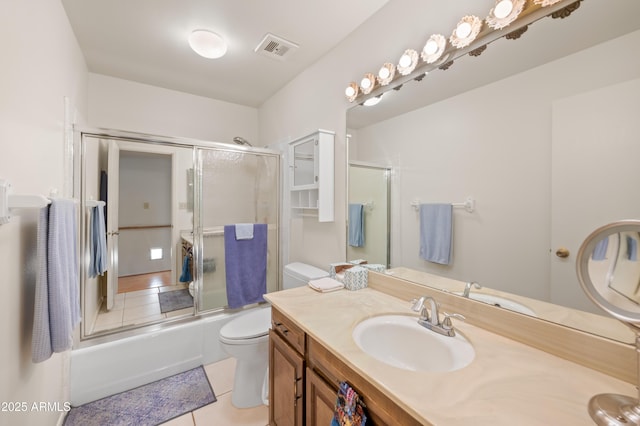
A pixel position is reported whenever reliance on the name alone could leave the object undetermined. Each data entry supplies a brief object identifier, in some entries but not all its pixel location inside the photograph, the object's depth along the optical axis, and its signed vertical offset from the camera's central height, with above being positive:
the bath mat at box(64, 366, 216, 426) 1.63 -1.29
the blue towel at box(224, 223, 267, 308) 2.39 -0.50
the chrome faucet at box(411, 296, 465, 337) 1.05 -0.45
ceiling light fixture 1.88 +1.24
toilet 1.72 -0.98
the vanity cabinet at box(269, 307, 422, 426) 0.80 -0.67
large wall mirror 0.84 +0.25
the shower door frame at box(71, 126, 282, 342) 1.86 +0.12
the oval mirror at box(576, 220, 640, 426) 0.67 -0.17
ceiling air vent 1.98 +1.31
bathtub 1.78 -1.10
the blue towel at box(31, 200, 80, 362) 1.03 -0.32
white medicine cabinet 2.01 +0.33
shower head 3.04 +0.84
